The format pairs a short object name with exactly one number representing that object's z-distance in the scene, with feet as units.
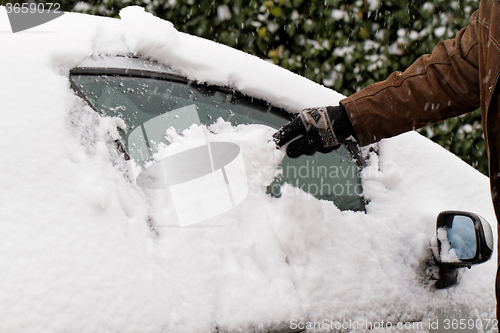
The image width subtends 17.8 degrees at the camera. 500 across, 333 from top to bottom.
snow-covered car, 13.21
